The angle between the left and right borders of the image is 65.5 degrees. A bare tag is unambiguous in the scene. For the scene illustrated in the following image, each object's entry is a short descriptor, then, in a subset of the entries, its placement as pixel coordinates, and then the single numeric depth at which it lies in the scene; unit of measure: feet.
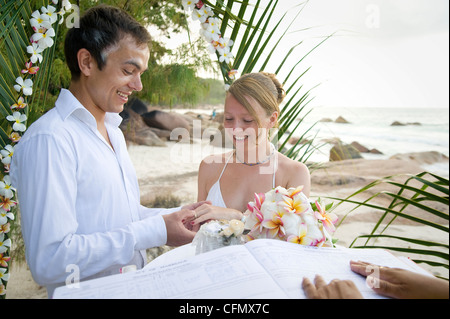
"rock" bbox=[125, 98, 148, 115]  42.10
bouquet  3.95
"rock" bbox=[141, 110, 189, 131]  45.50
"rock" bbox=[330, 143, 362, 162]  48.55
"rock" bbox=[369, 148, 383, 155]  66.64
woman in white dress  7.68
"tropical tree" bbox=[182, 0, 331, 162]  7.35
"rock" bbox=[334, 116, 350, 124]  89.98
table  5.62
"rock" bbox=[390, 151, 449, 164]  56.18
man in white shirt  4.18
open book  3.05
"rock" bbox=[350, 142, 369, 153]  64.46
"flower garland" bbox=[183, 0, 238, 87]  7.82
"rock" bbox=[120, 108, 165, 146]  37.70
